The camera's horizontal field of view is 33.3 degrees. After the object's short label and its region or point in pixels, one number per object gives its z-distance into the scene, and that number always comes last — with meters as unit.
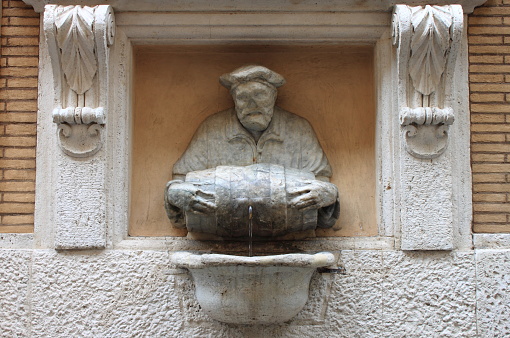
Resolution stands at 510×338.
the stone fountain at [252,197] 3.86
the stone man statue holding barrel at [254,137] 4.29
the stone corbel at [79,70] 4.11
